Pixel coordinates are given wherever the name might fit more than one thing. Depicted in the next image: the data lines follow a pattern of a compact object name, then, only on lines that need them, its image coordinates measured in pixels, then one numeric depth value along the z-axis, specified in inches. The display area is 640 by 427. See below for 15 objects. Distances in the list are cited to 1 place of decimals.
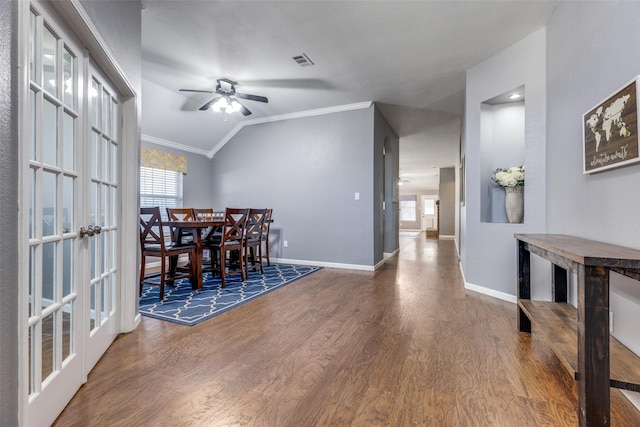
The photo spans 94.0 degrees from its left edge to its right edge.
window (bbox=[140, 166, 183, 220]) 192.9
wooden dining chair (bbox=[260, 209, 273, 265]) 176.8
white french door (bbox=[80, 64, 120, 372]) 63.9
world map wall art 56.4
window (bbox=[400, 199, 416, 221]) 631.3
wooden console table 44.3
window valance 189.0
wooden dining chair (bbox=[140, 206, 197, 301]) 118.3
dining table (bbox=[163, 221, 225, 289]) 127.3
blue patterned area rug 101.2
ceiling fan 147.2
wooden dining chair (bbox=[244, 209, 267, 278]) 152.6
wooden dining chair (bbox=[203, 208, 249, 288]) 138.9
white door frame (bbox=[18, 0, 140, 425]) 41.2
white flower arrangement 114.2
